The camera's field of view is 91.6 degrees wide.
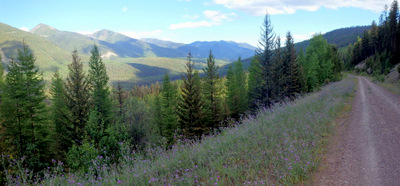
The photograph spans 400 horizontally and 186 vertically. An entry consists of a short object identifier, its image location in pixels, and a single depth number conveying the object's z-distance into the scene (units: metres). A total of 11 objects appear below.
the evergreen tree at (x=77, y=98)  24.30
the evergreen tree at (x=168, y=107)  33.00
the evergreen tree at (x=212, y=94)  30.70
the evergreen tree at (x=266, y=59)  22.89
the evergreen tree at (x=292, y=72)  29.67
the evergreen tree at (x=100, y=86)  29.52
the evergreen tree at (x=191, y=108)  28.12
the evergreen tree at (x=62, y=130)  24.28
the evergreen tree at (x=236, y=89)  36.16
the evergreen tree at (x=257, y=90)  24.22
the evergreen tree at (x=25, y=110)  21.31
